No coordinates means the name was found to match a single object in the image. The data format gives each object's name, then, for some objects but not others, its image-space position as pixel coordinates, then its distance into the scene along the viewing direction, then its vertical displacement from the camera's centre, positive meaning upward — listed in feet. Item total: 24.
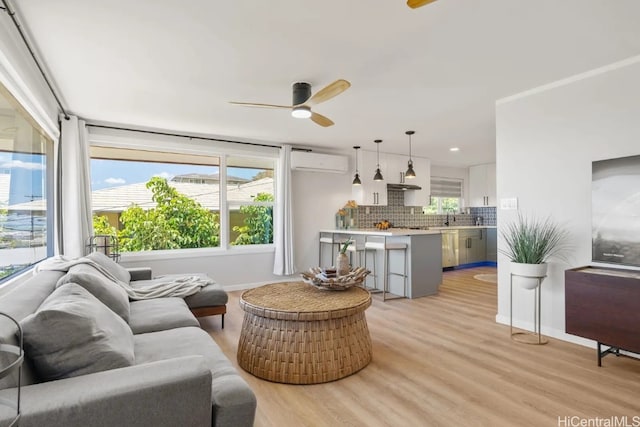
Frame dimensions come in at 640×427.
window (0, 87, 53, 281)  7.73 +0.61
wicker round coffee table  7.97 -2.99
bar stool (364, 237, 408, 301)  16.06 -1.88
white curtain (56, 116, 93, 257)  13.07 +0.78
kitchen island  16.06 -2.35
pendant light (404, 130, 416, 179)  18.26 +2.01
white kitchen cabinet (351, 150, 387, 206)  21.75 +1.87
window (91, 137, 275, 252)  15.66 +0.72
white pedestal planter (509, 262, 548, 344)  10.37 -2.23
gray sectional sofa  3.82 -2.02
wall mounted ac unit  19.19 +2.82
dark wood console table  8.09 -2.36
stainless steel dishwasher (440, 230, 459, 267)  24.08 -2.54
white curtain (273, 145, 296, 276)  18.89 -0.64
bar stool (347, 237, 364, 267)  17.78 -1.89
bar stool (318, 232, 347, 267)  19.60 -1.65
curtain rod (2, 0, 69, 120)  6.65 +3.90
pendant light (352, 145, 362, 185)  20.16 +1.82
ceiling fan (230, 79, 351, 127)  8.85 +3.06
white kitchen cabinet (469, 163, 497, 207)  26.25 +2.00
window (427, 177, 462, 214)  27.27 +1.26
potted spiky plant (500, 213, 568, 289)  10.44 -1.17
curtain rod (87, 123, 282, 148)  15.03 +3.68
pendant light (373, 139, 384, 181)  19.22 +2.02
